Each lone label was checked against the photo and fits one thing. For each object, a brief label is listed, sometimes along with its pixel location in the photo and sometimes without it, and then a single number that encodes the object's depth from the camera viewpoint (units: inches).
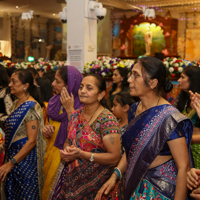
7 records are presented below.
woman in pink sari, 79.7
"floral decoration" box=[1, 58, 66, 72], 317.1
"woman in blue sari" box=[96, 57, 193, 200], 62.2
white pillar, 276.1
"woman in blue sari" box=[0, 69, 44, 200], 112.4
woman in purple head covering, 101.6
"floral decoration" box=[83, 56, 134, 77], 239.3
